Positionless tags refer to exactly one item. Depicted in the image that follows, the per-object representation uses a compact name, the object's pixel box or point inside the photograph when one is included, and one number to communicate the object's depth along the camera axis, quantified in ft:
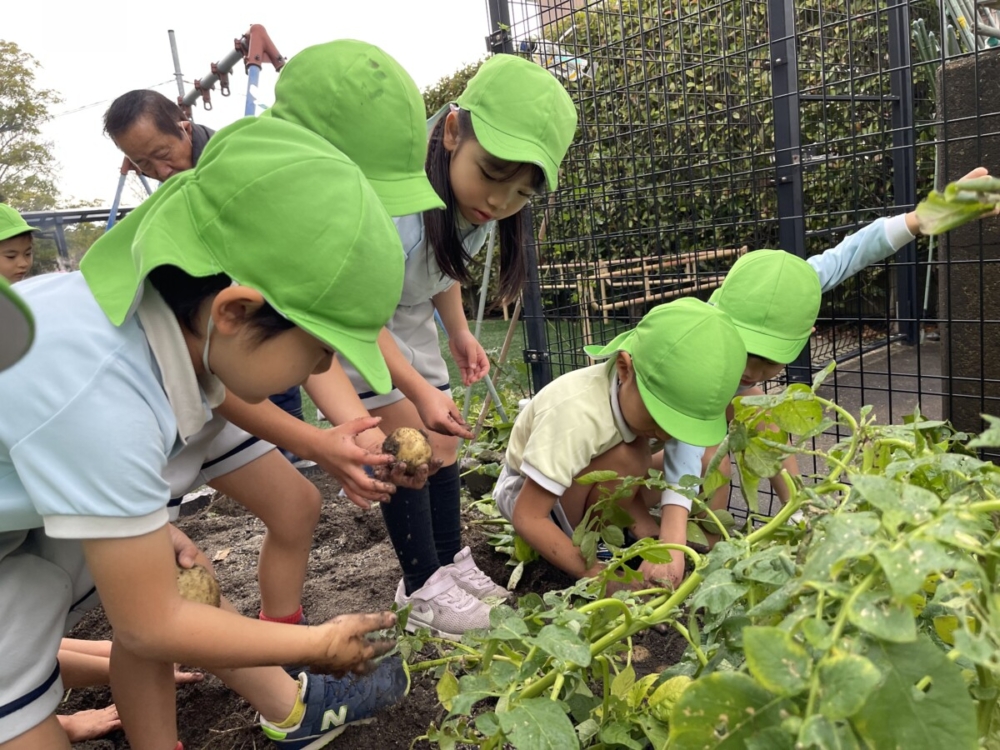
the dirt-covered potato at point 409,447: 4.07
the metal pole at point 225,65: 10.96
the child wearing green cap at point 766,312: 5.39
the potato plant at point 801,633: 1.47
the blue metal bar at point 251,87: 9.28
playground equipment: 9.45
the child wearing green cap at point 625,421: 4.54
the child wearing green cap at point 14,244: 7.81
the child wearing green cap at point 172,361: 2.65
